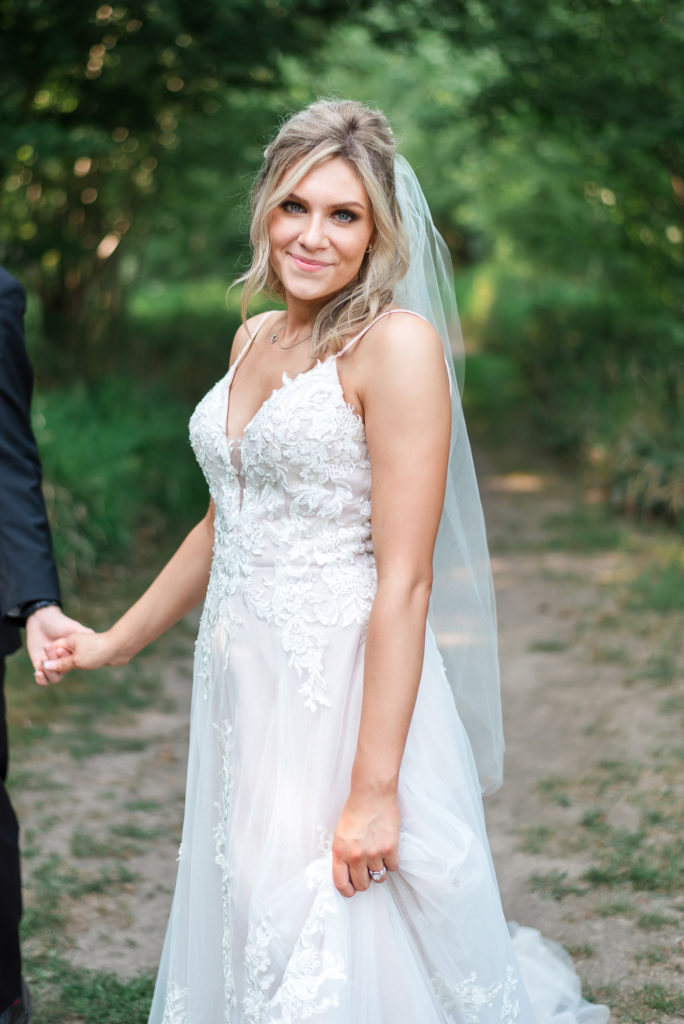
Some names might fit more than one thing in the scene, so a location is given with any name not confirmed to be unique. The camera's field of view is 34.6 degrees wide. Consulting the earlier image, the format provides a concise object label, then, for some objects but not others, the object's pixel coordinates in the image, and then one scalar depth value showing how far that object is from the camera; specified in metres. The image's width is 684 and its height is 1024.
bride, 2.06
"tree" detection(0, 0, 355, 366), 7.50
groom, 2.60
